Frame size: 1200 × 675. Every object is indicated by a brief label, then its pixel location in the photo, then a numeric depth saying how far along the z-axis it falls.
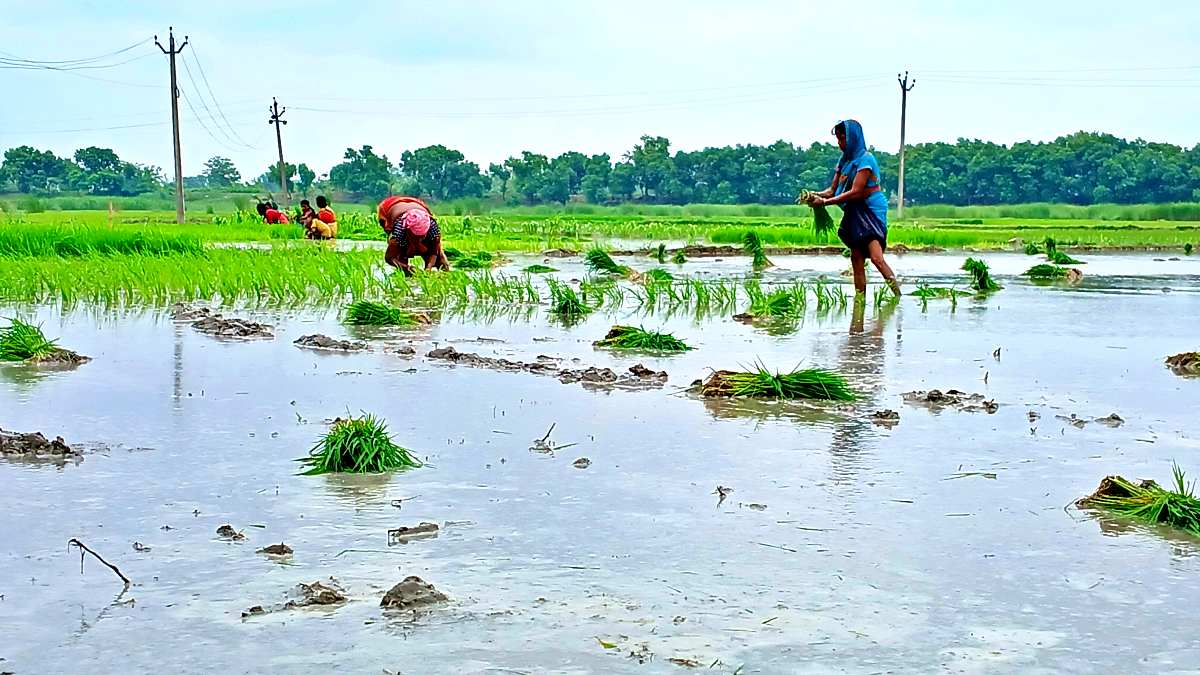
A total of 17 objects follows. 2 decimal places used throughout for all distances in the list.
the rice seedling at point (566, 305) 10.95
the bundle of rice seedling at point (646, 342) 8.51
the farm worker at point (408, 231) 14.39
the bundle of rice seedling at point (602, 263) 16.69
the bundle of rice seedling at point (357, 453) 4.86
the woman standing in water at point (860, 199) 12.12
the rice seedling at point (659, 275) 14.91
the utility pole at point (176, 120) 36.62
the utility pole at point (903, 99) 49.06
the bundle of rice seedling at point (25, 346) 7.80
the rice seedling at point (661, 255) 20.37
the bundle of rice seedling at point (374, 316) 10.09
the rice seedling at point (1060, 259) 19.91
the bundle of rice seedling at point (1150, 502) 4.16
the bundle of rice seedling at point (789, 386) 6.46
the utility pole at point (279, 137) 48.19
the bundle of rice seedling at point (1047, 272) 16.45
